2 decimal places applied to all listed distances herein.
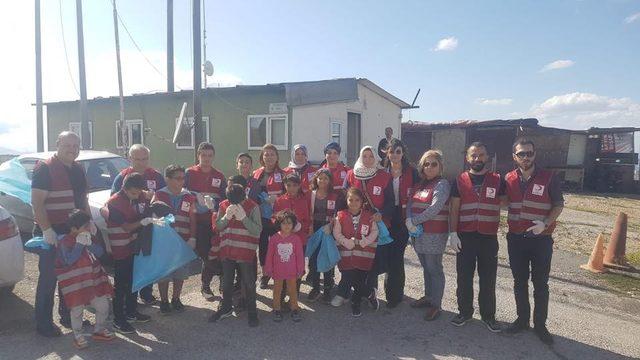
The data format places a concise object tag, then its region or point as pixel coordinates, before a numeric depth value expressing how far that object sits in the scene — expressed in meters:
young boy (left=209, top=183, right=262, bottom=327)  4.04
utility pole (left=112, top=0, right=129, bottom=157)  12.77
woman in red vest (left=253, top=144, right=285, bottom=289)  4.77
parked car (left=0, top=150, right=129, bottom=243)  6.29
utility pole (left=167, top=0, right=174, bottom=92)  17.36
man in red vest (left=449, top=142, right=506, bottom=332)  3.94
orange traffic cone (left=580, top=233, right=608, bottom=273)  6.08
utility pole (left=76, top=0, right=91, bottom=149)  13.63
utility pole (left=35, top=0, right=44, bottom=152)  16.98
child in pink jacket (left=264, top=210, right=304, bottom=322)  4.16
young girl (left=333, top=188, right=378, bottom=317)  4.32
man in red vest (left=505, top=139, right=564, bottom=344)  3.75
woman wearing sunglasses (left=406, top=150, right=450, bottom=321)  4.13
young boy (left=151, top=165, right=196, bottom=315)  4.21
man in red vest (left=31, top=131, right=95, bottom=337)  3.56
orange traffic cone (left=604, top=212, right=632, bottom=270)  6.23
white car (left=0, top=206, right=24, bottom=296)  3.88
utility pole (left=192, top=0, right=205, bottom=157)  9.30
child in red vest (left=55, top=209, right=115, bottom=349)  3.46
